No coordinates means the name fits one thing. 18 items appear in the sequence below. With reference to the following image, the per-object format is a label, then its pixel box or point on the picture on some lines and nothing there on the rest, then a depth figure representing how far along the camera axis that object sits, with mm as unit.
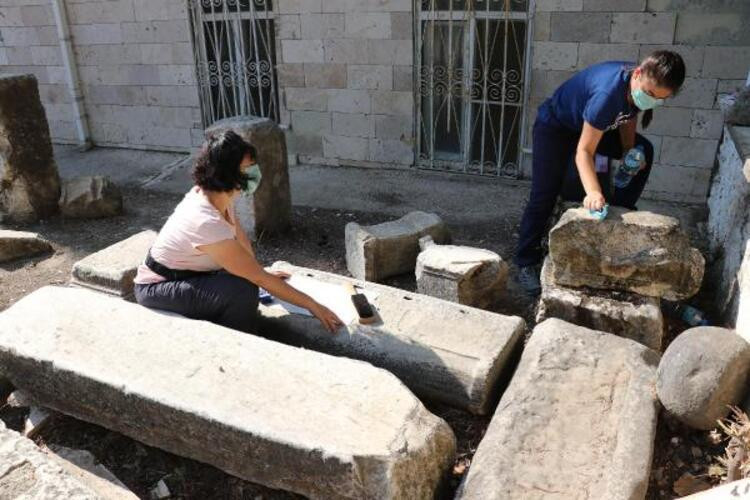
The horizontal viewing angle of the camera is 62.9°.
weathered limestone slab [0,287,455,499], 2158
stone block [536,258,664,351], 3051
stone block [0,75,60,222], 5340
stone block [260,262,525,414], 2836
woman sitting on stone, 2947
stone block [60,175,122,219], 5727
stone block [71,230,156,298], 3826
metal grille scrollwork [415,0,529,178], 5895
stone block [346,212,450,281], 4195
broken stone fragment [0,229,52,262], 4965
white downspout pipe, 7801
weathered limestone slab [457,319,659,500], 2211
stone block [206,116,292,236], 4719
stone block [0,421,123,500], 2062
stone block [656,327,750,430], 2570
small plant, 2336
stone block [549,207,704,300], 3014
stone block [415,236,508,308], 3664
